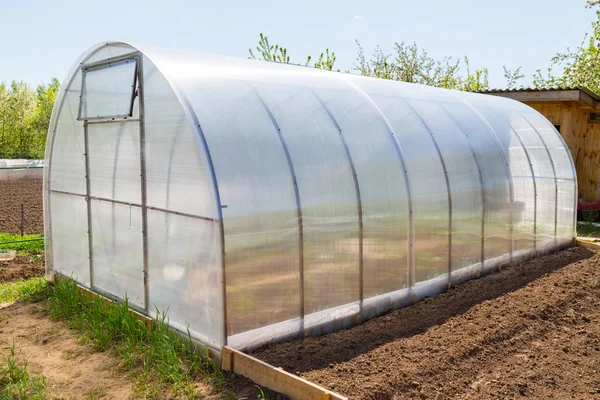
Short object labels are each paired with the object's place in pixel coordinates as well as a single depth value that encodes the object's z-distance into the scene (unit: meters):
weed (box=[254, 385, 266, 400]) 4.38
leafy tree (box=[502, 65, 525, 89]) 35.94
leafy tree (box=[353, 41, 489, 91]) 31.03
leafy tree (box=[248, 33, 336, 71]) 27.00
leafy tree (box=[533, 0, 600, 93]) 28.63
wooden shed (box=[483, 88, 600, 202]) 13.59
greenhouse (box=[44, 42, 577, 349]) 5.29
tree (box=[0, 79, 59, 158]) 44.41
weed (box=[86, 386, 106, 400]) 4.84
